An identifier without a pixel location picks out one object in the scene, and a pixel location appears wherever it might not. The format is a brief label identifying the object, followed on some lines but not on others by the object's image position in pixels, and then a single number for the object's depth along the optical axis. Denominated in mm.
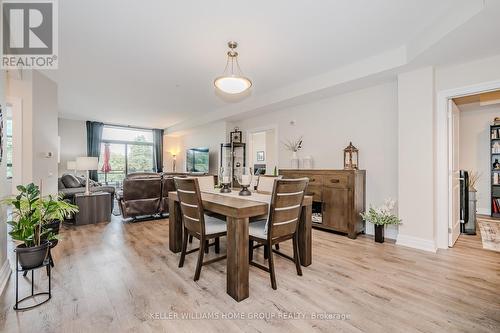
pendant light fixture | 2750
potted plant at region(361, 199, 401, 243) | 3259
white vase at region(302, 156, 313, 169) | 4398
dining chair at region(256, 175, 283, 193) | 2998
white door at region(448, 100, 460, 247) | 3021
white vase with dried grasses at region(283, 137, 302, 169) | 4609
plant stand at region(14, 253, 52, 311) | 1716
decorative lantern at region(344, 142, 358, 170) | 3824
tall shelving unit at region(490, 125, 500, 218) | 4883
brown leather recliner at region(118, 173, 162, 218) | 4367
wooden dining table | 1859
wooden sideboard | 3451
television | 7227
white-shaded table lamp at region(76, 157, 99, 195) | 4465
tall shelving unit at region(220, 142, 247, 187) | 6246
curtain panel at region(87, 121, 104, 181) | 7727
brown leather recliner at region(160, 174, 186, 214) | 4738
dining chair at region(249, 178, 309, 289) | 1979
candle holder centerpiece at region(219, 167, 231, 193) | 2846
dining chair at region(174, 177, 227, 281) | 2143
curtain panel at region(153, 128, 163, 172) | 9156
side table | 4215
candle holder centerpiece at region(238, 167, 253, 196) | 2605
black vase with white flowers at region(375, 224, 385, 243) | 3283
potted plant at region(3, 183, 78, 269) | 1729
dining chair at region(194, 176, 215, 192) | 3137
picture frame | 8953
